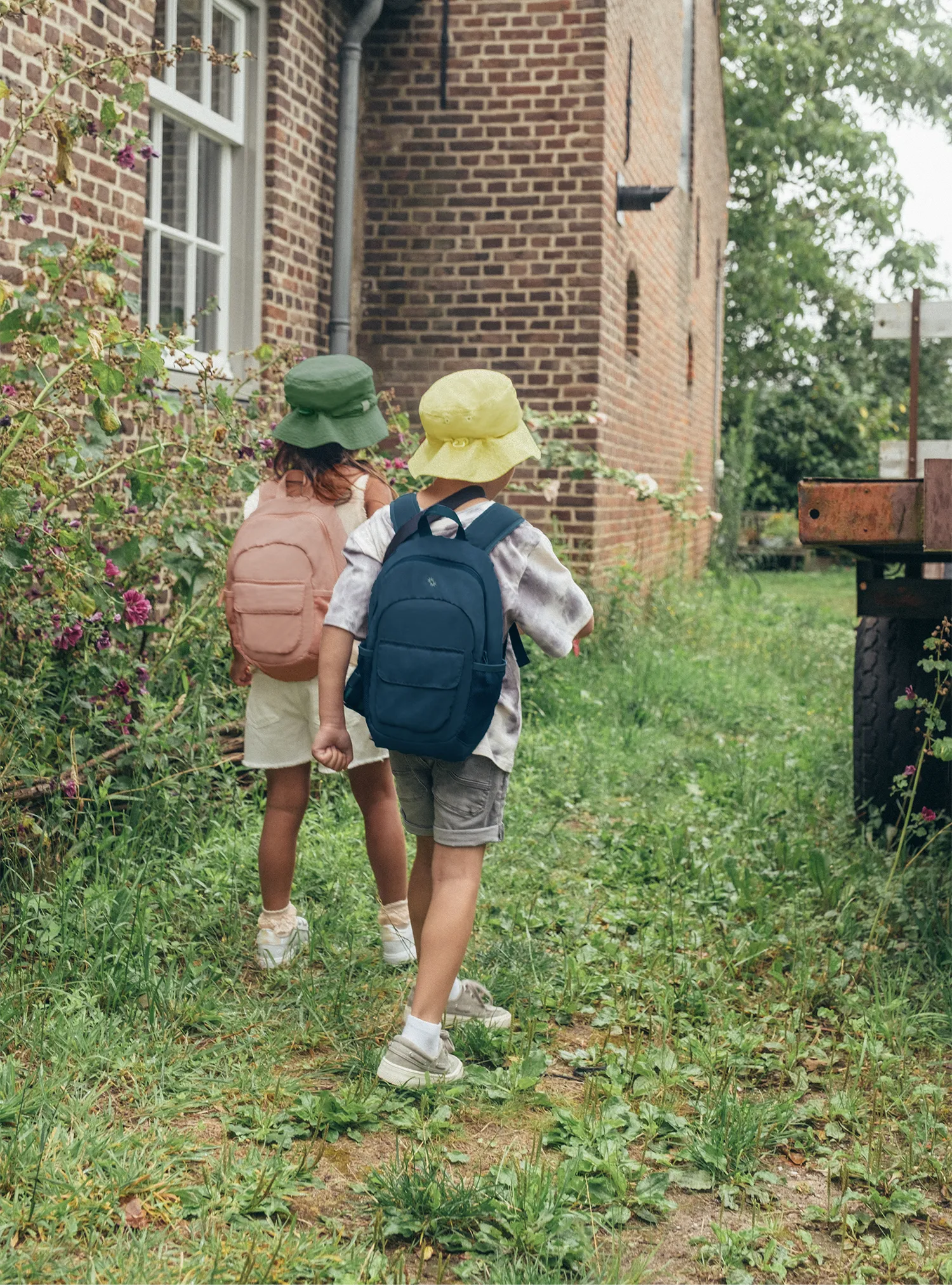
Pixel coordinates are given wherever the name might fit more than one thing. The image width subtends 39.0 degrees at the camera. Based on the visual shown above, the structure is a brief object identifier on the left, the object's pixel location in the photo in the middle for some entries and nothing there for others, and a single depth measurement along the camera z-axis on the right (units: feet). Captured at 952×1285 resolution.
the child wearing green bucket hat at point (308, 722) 10.89
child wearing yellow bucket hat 9.08
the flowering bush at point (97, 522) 11.02
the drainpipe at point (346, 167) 24.88
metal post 15.24
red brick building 21.34
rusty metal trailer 10.60
